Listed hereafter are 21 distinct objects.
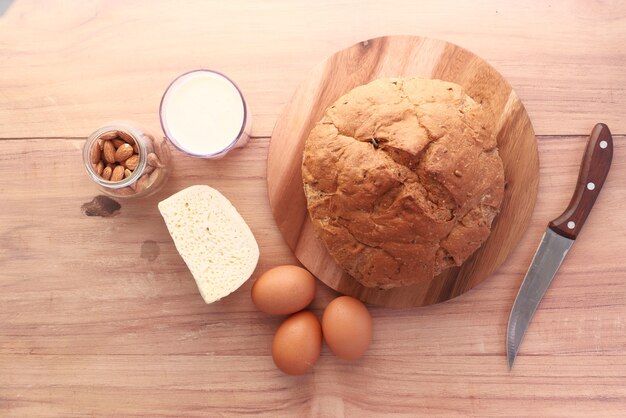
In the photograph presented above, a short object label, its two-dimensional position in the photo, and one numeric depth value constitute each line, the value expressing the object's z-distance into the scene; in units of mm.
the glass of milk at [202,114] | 467
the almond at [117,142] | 470
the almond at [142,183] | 469
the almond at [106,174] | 466
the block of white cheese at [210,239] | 484
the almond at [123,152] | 466
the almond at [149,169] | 465
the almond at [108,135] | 465
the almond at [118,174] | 464
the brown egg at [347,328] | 463
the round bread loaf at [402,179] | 405
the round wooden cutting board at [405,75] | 483
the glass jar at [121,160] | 459
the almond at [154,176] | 476
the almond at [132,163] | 467
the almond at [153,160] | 467
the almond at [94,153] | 463
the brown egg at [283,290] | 465
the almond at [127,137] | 465
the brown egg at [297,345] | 469
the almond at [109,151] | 465
